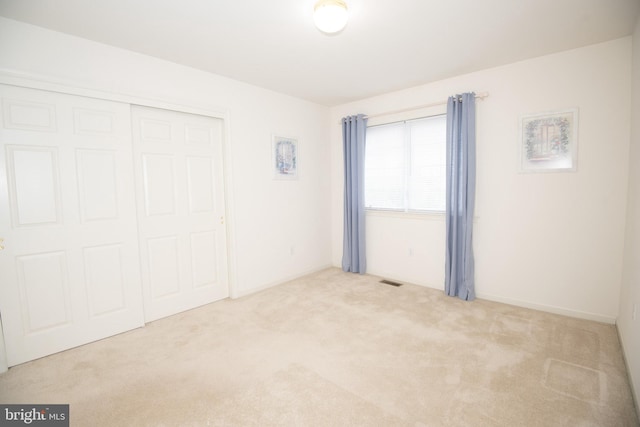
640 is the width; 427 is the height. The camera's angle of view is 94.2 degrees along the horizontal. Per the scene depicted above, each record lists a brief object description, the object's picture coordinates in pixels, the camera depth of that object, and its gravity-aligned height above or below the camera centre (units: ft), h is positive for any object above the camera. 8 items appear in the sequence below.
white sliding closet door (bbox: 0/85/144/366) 7.41 -0.60
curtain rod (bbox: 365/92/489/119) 10.84 +3.66
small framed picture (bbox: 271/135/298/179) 13.15 +1.81
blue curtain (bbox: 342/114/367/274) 14.29 +0.19
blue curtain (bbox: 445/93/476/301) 11.01 +0.06
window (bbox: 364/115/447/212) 12.34 +1.30
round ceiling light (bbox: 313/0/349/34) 6.42 +3.98
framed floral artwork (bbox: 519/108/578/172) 9.43 +1.65
